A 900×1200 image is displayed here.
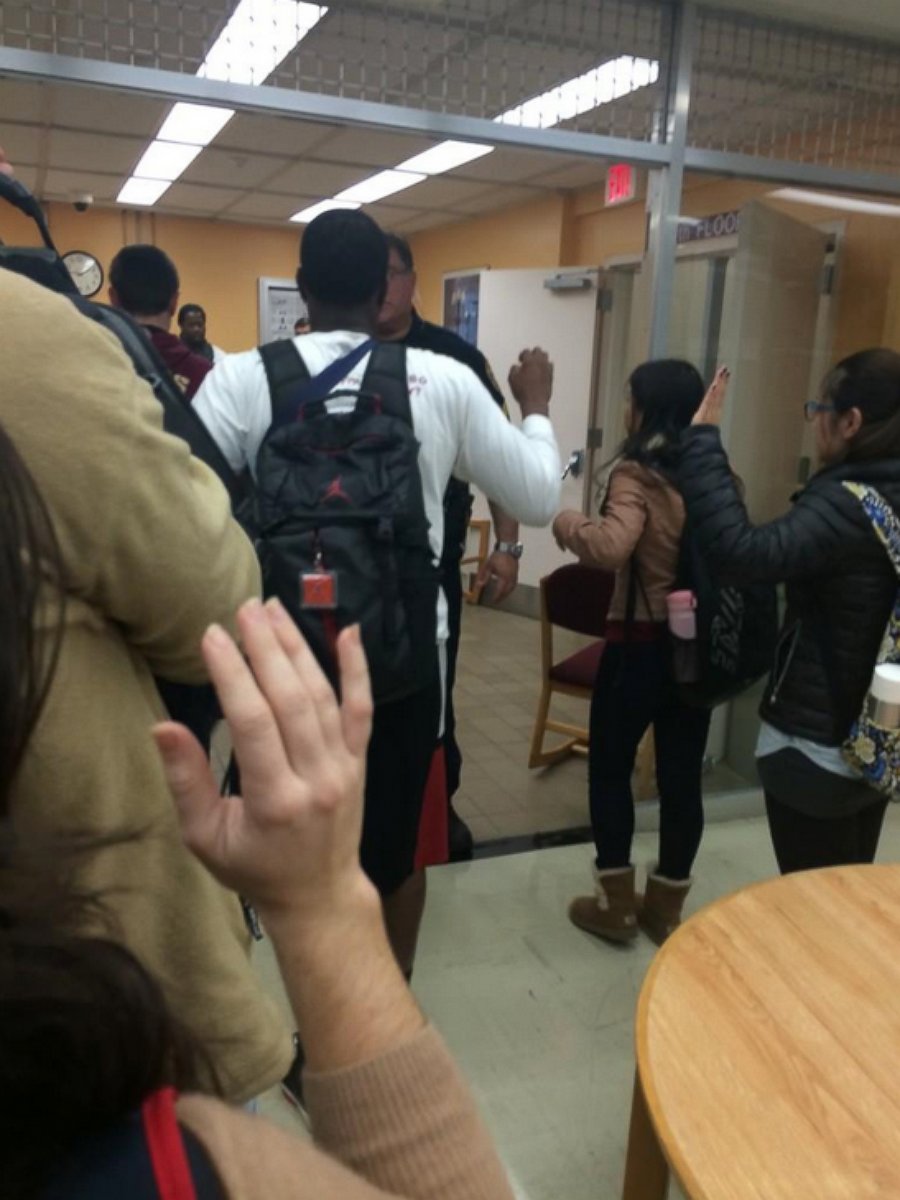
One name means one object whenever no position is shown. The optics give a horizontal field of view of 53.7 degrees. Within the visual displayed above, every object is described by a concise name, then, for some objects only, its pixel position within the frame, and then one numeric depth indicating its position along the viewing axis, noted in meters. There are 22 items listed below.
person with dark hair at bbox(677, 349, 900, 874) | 1.60
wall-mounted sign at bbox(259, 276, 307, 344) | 9.20
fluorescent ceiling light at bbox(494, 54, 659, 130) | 2.29
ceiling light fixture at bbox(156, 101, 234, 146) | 4.76
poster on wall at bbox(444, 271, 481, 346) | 6.68
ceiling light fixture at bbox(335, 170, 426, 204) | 6.37
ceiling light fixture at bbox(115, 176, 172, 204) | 6.96
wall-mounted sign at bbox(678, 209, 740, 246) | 2.83
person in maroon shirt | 2.38
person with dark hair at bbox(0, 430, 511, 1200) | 0.36
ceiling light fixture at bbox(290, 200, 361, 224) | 7.67
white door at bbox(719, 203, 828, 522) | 2.81
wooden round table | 0.87
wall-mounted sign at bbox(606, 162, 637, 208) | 3.10
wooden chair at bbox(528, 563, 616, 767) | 2.94
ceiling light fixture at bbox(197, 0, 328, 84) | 1.97
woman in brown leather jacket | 2.01
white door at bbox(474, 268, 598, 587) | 4.88
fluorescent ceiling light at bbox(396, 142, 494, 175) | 5.41
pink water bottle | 2.00
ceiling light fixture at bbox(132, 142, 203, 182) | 5.74
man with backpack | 1.40
